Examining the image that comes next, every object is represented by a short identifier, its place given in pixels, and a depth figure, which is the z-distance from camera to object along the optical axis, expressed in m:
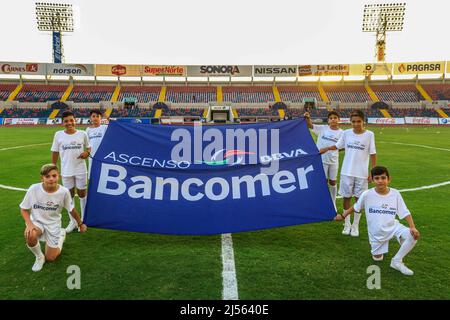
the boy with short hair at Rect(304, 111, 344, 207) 6.08
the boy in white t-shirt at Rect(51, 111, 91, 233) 5.43
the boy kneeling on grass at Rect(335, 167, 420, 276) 4.16
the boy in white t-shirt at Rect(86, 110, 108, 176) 6.24
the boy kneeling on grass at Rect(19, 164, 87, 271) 4.09
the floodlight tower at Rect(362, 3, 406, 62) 54.69
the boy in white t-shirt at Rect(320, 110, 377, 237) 5.30
